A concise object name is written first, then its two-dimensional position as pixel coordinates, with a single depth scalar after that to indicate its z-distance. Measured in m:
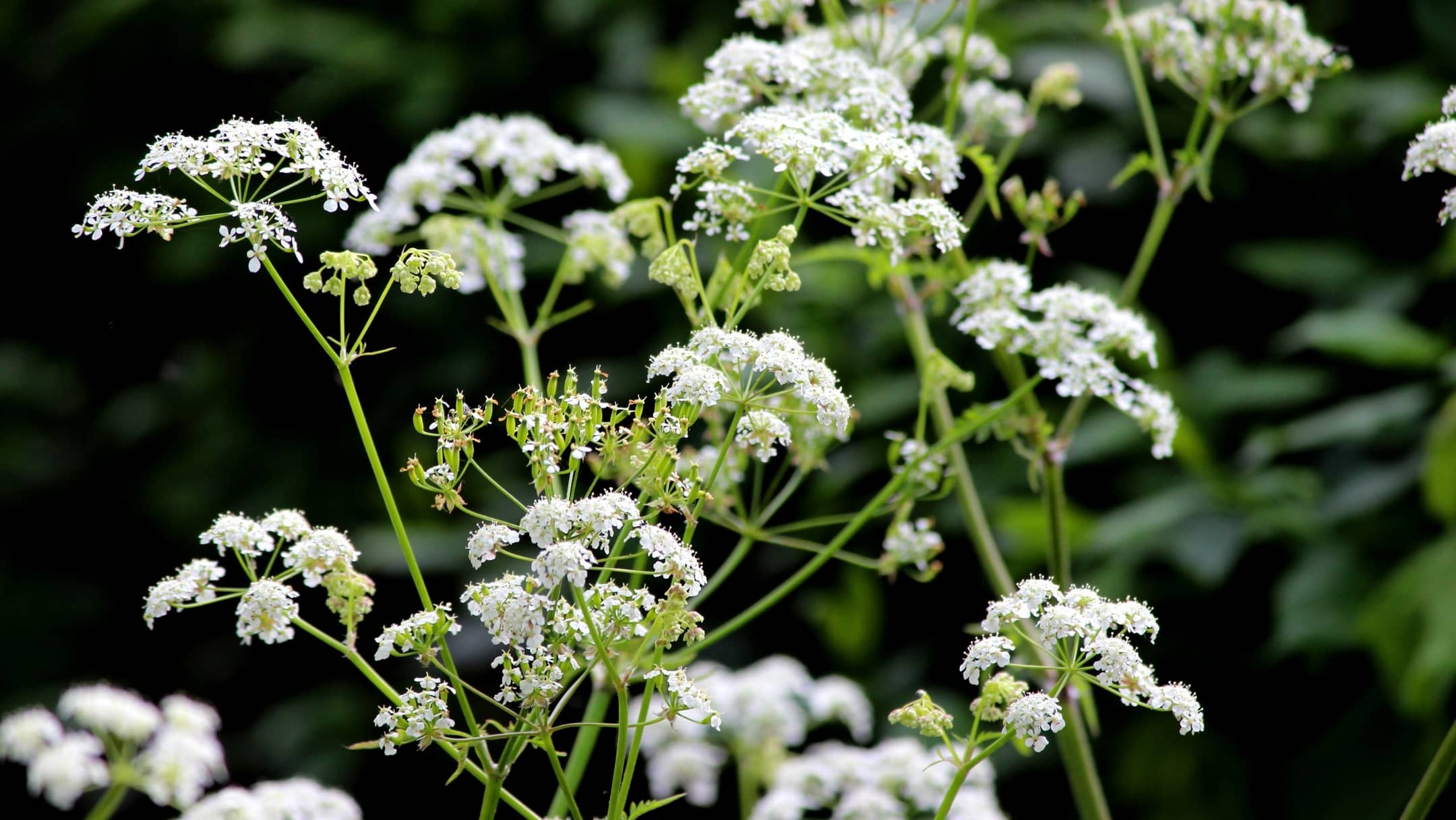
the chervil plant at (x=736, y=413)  2.30
